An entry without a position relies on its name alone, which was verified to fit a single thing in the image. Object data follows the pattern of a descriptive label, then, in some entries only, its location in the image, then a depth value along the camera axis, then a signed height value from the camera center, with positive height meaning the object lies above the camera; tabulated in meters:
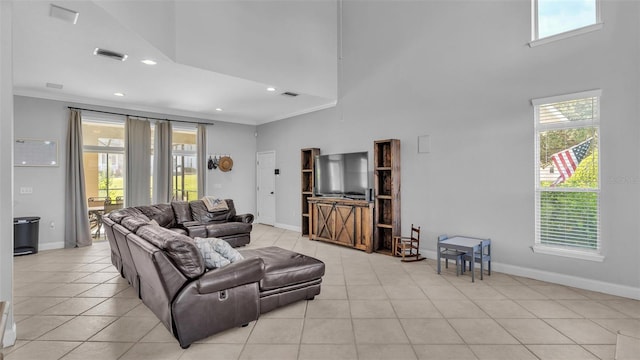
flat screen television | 5.74 +0.08
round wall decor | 7.97 +0.41
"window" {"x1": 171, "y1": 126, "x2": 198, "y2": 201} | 7.47 +0.36
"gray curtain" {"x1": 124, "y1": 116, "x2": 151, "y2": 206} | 6.60 +0.39
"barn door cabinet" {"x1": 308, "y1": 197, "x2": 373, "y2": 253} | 5.55 -0.79
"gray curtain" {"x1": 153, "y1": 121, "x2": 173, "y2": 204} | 6.98 +0.30
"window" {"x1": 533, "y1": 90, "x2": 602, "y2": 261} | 3.62 +0.04
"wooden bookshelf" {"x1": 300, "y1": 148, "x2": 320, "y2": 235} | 7.07 -0.08
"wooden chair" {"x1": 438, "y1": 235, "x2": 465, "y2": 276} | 4.19 -1.03
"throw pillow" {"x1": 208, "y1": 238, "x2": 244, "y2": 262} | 3.01 -0.67
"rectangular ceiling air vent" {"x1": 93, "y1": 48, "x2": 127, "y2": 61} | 3.88 +1.55
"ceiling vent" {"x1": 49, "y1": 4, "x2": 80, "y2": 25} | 2.88 +1.53
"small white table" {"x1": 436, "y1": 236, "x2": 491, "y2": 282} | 3.99 -0.86
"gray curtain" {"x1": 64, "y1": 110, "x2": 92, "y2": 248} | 5.95 -0.28
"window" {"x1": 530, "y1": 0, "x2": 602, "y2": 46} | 3.61 +1.88
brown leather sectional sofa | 2.51 -0.90
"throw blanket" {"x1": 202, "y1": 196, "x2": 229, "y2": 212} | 6.42 -0.49
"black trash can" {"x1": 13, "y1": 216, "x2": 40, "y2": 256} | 5.30 -0.92
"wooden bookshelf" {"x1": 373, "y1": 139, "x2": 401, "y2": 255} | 5.39 -0.25
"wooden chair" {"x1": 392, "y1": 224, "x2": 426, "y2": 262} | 5.01 -1.07
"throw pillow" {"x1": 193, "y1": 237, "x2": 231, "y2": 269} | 2.83 -0.68
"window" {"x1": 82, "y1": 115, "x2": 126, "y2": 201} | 6.41 +0.45
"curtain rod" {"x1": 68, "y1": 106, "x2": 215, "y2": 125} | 6.04 +1.35
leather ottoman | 3.02 -0.98
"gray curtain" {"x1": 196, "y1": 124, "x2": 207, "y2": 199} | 7.61 +0.49
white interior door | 8.26 -0.23
